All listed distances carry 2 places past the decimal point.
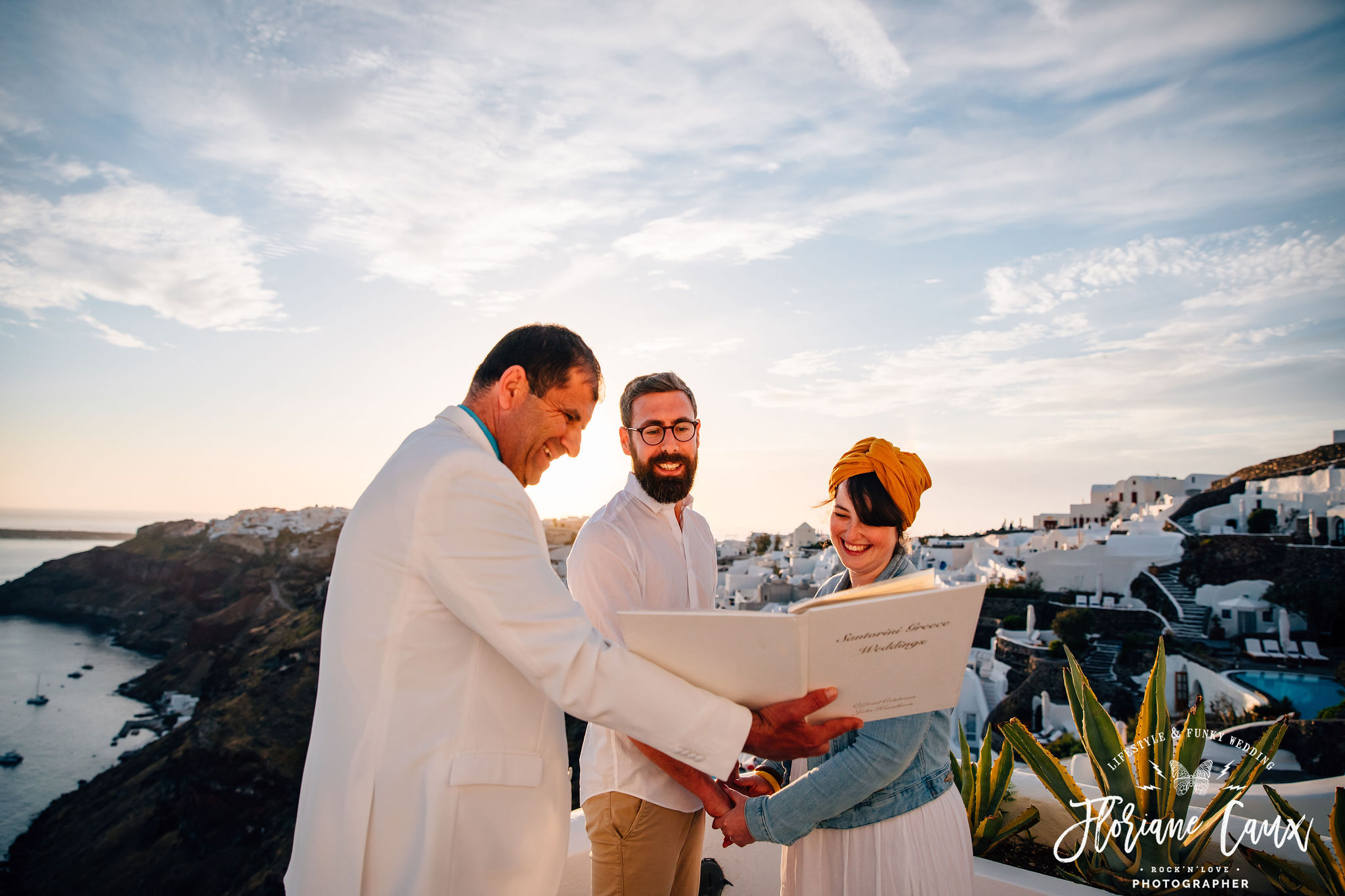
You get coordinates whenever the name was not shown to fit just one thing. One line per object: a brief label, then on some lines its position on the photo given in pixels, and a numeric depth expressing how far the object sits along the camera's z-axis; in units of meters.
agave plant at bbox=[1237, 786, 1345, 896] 2.39
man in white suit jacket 1.40
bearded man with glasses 2.05
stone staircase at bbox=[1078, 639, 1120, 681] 19.78
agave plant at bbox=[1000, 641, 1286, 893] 2.68
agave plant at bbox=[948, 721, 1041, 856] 2.96
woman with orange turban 1.76
